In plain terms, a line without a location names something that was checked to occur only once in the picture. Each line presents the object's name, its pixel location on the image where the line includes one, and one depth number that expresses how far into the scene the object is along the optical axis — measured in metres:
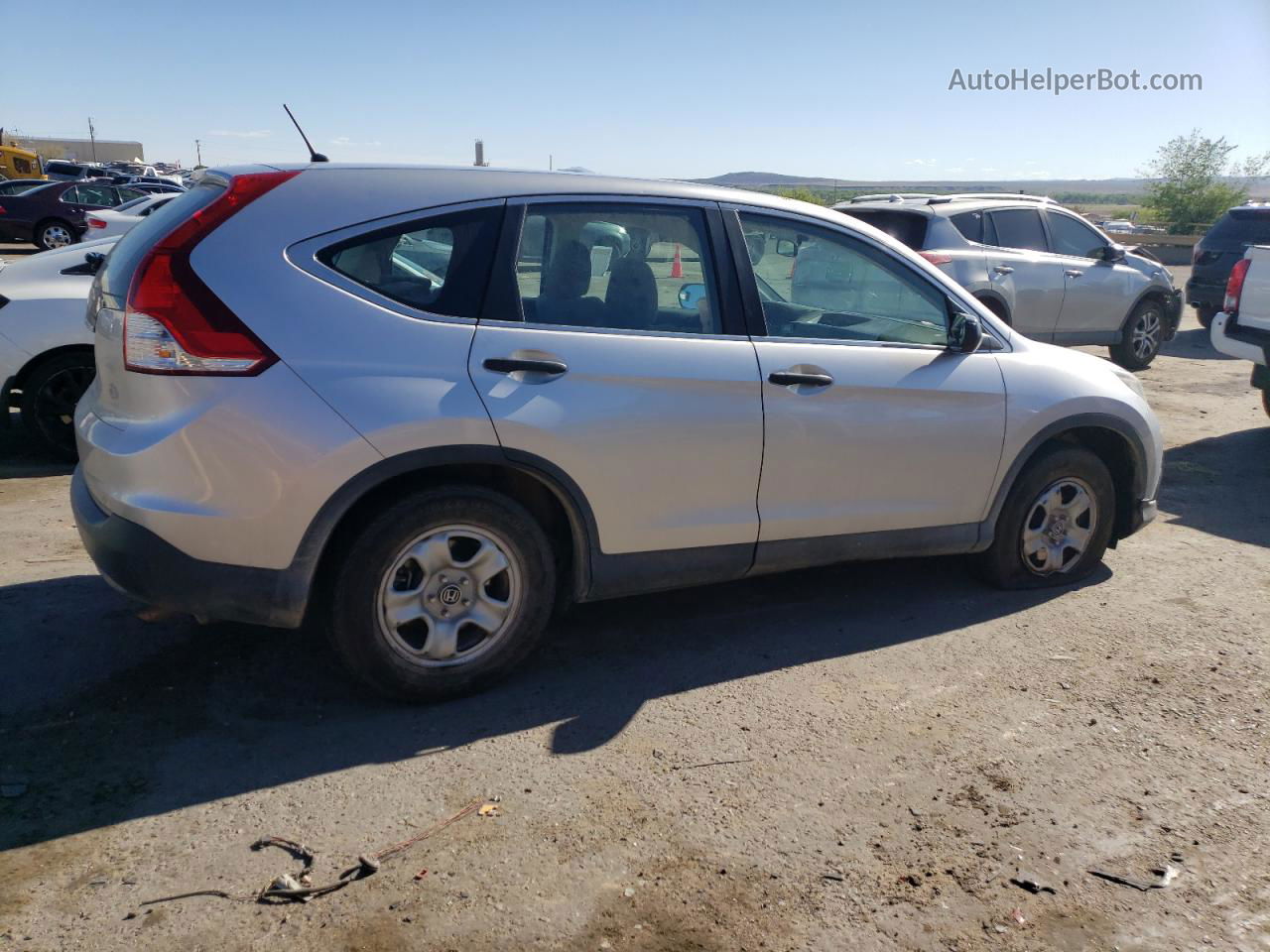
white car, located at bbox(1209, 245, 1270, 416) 8.31
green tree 34.62
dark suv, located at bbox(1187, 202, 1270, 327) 14.62
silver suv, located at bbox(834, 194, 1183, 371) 10.38
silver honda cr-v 3.43
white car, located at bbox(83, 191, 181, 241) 12.20
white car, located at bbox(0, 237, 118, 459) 6.73
